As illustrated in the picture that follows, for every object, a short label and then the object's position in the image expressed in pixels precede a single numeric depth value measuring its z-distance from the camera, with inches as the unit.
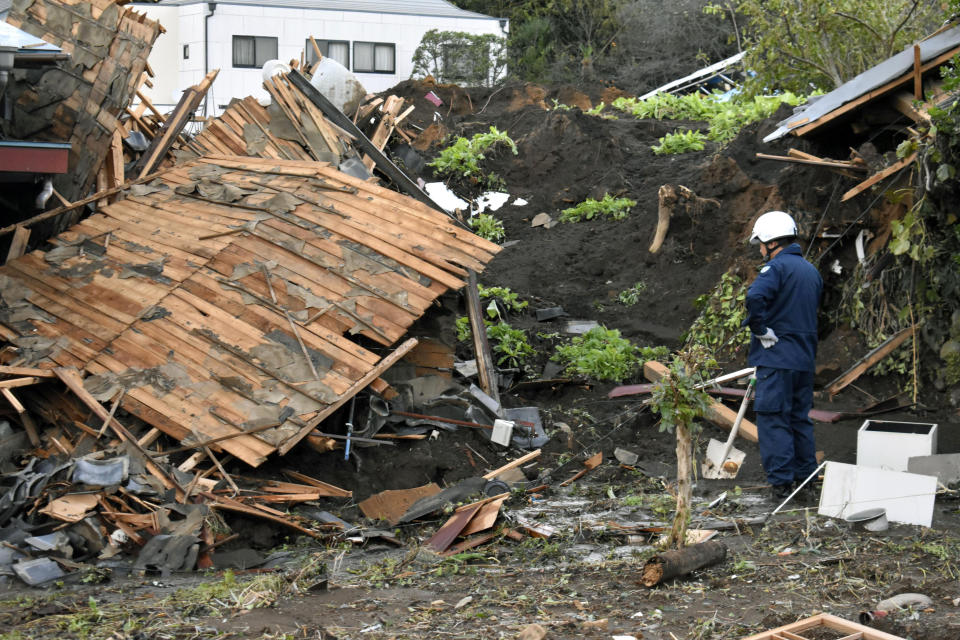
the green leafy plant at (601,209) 686.5
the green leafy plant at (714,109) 733.9
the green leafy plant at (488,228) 701.9
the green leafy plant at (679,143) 760.3
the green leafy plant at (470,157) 759.7
